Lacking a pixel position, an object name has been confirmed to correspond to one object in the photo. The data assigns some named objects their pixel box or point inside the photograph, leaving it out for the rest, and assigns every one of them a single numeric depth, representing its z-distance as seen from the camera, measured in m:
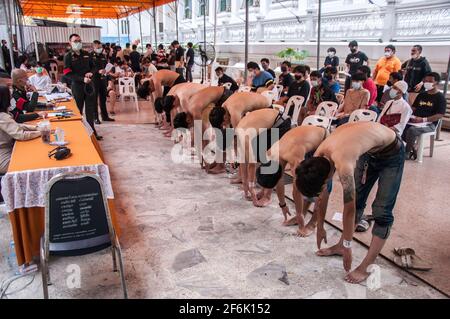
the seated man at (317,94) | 5.37
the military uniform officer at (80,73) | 5.66
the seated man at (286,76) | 6.40
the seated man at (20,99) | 3.85
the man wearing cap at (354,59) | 6.90
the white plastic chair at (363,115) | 4.36
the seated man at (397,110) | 4.56
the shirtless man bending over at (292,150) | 2.63
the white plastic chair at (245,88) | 6.41
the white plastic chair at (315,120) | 3.89
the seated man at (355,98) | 4.99
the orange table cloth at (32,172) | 2.42
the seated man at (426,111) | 5.02
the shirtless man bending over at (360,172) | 2.11
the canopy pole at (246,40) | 6.35
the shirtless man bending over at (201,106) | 4.34
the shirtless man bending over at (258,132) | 3.23
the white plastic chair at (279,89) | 6.41
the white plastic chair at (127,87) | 8.66
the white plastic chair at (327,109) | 5.14
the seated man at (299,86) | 5.59
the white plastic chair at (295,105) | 5.60
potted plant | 9.51
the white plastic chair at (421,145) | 5.04
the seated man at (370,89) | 5.37
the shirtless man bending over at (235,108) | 3.73
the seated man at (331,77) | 5.62
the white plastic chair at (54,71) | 11.64
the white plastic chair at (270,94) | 5.53
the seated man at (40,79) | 6.77
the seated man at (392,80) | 5.23
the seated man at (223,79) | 6.55
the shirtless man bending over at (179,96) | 4.70
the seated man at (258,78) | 6.55
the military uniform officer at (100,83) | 6.63
